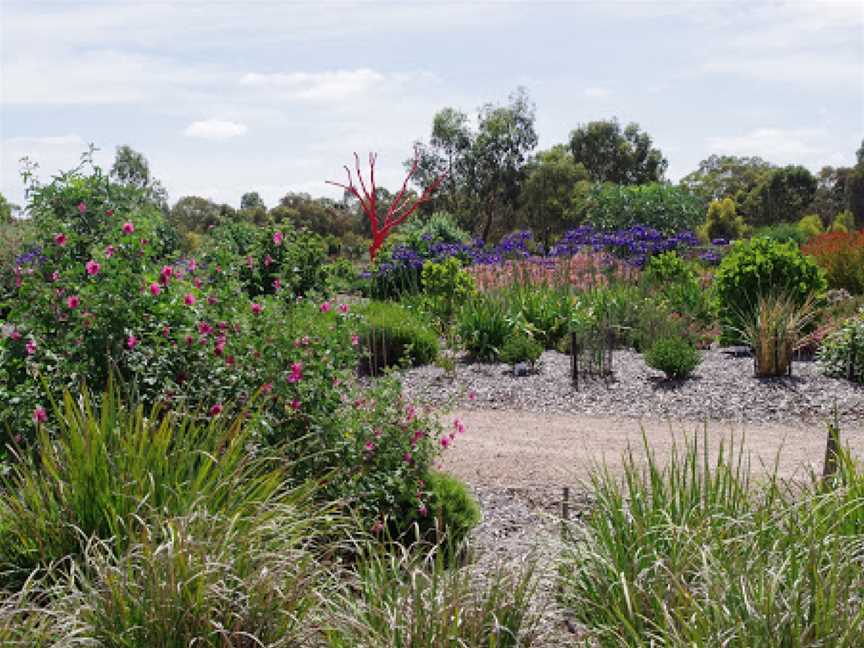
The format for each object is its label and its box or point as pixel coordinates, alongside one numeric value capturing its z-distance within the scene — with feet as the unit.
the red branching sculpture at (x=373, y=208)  69.21
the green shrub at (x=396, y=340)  32.32
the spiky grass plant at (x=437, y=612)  9.00
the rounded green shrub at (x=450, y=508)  14.74
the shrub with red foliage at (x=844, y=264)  45.01
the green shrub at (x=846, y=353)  28.40
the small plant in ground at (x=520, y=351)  30.86
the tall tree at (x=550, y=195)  113.19
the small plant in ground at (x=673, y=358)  28.12
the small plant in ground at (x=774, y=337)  28.25
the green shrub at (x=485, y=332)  32.76
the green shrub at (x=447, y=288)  37.50
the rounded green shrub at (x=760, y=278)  32.55
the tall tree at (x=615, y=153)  129.18
